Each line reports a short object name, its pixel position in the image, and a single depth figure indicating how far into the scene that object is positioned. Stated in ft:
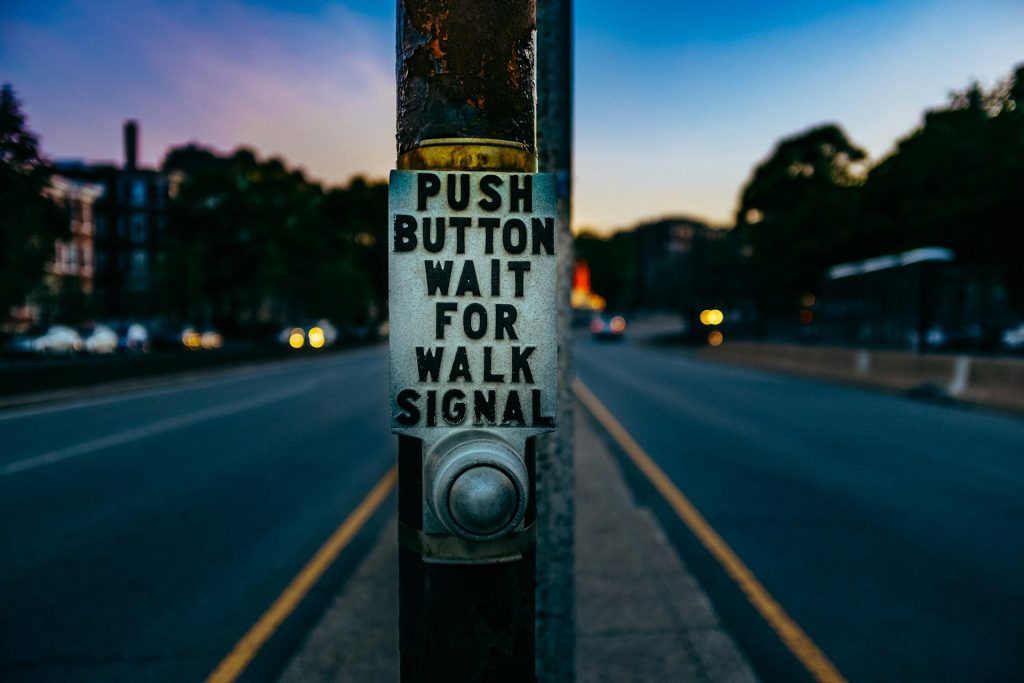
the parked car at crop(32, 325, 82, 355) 108.58
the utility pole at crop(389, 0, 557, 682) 4.54
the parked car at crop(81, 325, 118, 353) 119.11
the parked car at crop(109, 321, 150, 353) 131.15
